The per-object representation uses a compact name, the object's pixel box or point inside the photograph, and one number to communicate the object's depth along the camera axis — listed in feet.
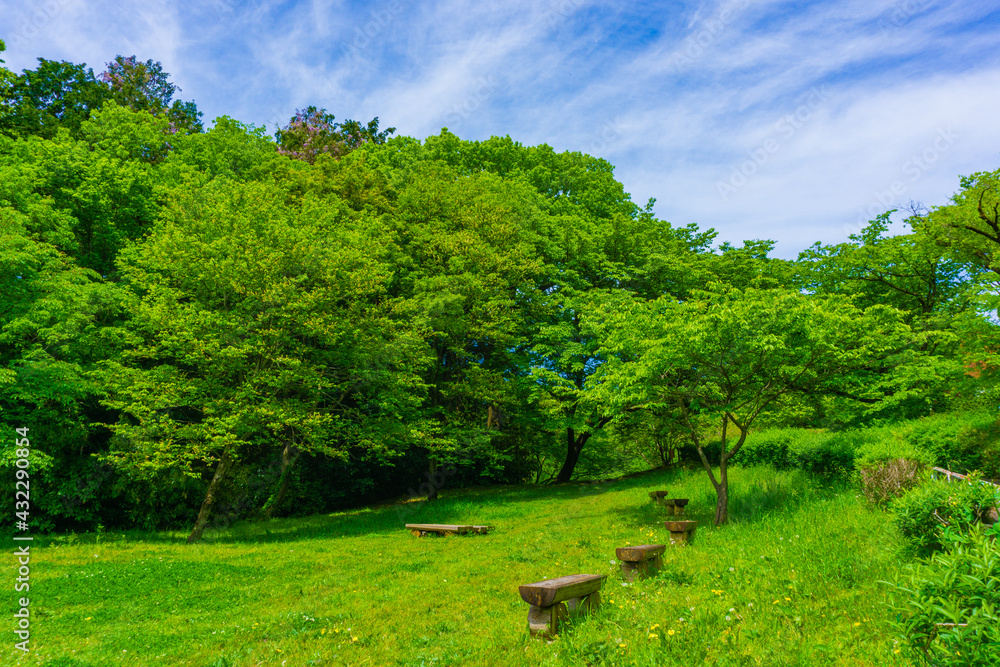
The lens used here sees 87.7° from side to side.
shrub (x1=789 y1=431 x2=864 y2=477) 46.50
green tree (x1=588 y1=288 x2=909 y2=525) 38.34
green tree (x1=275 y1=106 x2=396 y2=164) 113.29
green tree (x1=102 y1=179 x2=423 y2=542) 50.26
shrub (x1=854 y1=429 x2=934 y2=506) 29.68
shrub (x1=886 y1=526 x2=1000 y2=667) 9.57
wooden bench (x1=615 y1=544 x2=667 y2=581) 24.31
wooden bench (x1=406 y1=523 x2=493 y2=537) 49.62
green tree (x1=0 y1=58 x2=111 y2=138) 91.50
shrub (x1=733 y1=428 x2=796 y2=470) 59.88
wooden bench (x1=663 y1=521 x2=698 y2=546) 32.99
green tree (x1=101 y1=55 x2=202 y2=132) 120.16
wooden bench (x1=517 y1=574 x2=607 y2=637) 18.02
